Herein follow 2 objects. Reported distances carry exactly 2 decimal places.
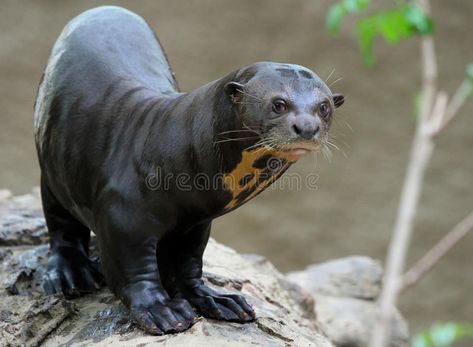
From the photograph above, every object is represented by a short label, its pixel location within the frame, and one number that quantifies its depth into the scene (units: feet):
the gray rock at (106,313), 25.93
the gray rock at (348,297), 28.30
